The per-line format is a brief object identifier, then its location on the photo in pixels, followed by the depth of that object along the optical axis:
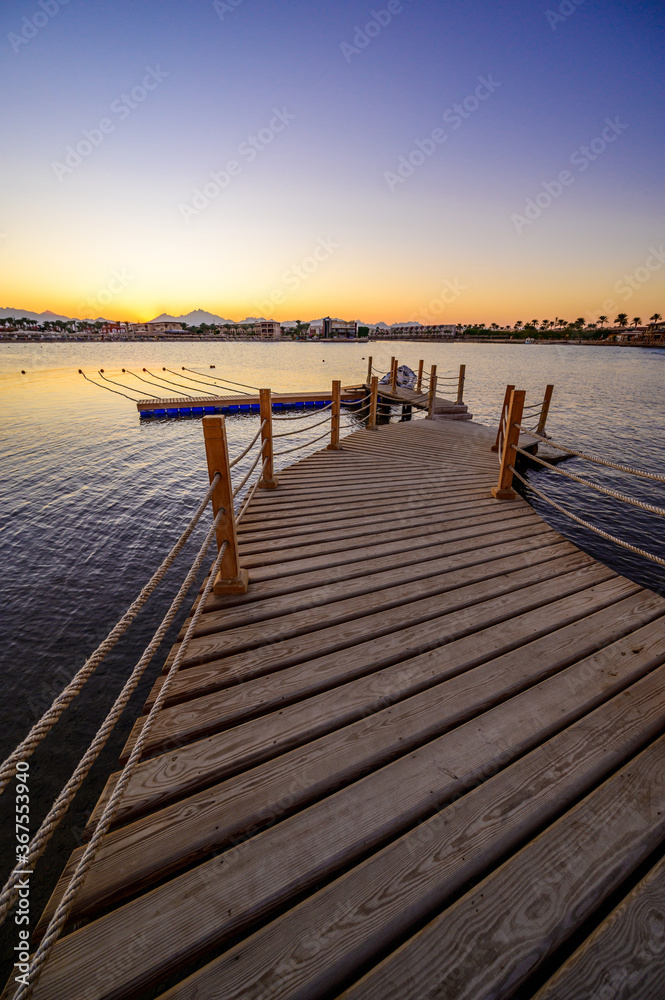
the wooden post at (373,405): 9.27
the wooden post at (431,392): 13.10
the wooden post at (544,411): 13.08
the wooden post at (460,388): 14.20
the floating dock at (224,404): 18.88
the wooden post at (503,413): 6.46
